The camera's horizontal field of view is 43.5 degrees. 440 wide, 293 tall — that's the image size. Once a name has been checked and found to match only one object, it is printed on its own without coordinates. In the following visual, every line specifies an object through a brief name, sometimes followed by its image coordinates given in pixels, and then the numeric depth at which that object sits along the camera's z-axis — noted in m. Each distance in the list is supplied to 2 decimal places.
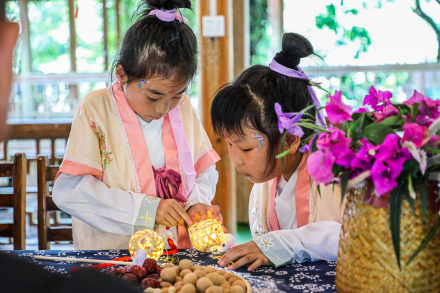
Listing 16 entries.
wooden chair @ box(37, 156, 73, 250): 2.02
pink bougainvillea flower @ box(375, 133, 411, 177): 1.01
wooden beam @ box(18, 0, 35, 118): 5.31
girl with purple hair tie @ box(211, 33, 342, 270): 1.63
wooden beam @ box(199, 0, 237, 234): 3.60
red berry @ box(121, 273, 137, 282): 1.10
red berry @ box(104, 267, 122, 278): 1.13
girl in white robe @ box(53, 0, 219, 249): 1.80
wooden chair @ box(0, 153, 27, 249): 1.97
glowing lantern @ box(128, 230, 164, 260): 1.36
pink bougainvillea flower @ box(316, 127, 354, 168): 1.04
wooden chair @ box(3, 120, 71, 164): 3.00
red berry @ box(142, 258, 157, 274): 1.16
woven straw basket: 1.04
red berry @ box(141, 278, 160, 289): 1.07
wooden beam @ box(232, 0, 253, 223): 4.25
